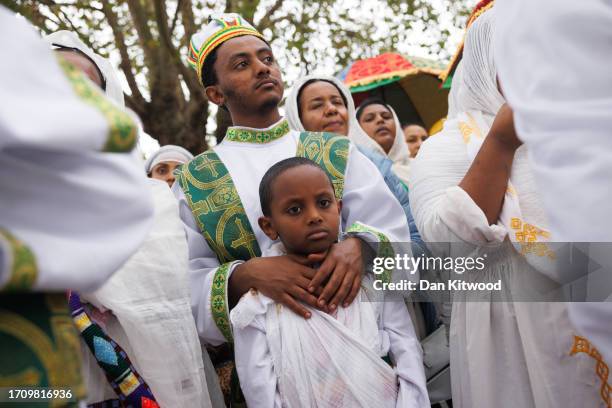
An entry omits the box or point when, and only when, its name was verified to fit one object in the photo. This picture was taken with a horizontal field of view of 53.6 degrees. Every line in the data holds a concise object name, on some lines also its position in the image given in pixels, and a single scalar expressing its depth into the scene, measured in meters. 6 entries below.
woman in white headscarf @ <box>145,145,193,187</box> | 4.78
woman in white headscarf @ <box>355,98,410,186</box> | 4.63
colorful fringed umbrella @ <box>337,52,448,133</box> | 6.60
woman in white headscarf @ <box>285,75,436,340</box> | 3.86
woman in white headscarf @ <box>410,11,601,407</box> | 2.03
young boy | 2.01
